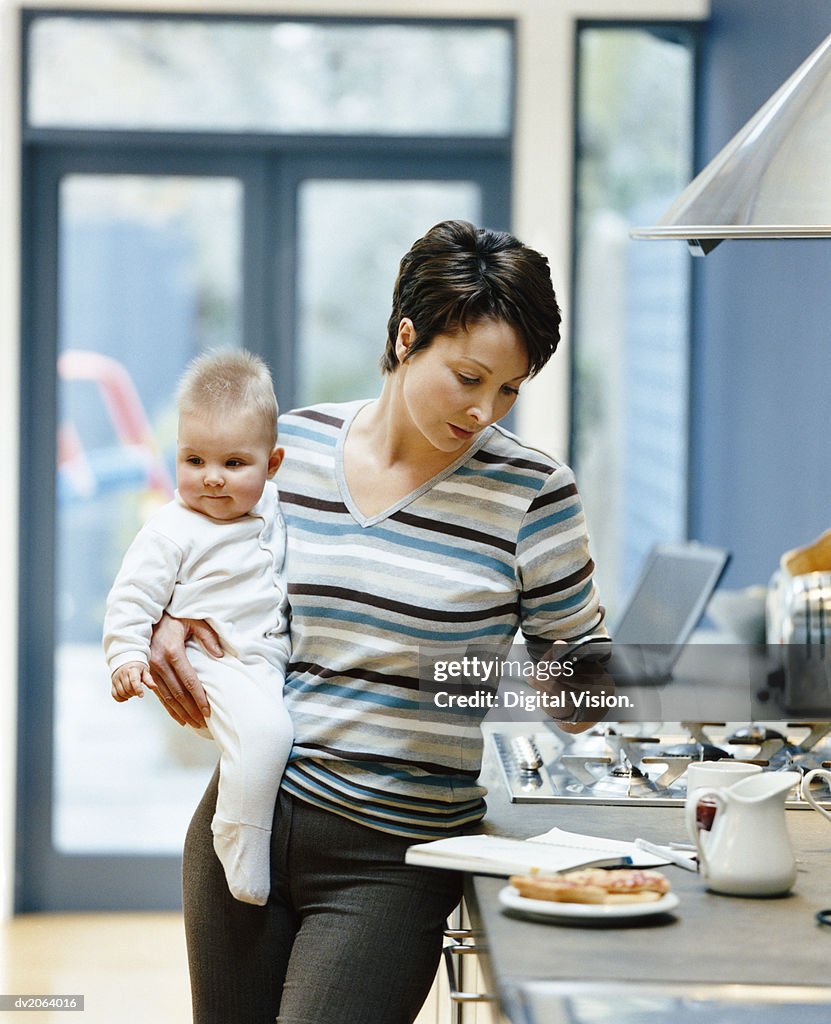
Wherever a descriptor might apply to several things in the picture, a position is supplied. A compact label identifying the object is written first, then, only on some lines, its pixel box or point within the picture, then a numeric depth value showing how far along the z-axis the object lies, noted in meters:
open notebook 2.40
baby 2.56
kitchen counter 2.18
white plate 2.28
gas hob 2.82
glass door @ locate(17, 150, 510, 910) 5.57
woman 2.49
